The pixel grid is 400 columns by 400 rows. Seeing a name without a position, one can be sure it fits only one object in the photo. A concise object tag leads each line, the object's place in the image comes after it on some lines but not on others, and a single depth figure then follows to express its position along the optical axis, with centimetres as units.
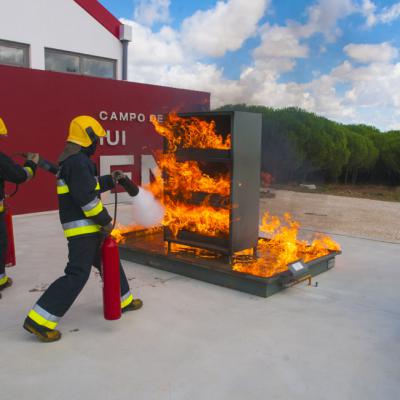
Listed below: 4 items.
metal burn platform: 450
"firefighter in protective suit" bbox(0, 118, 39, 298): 423
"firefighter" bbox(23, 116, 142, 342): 345
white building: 1167
